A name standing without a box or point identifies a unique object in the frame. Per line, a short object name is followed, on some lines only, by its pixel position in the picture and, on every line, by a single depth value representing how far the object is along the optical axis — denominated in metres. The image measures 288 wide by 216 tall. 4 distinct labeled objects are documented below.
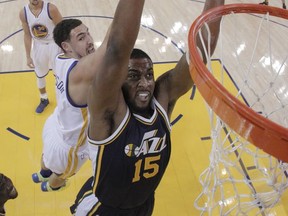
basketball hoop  1.33
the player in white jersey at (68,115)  2.48
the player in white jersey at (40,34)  3.91
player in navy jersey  1.59
